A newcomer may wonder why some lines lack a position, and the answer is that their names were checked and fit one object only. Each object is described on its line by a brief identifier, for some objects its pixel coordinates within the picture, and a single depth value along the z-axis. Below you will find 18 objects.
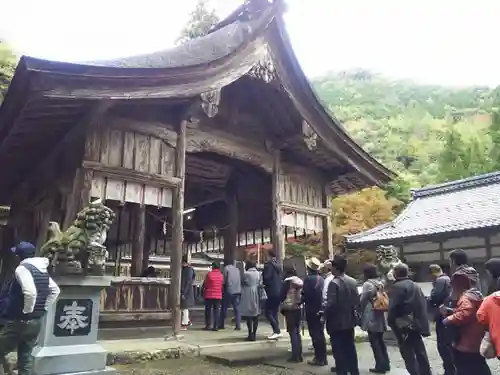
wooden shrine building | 7.95
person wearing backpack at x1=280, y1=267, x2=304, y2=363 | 7.94
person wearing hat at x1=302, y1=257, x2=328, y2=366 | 7.63
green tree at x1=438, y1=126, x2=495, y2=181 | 31.64
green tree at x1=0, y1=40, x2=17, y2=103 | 22.95
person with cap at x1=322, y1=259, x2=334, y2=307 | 8.74
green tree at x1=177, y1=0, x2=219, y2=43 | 32.69
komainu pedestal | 5.71
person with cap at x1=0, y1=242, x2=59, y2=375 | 5.27
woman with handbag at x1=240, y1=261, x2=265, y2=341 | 9.10
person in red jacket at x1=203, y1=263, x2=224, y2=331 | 10.64
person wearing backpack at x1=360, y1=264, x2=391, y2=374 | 7.33
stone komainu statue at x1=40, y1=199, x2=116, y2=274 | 5.94
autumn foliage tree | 23.49
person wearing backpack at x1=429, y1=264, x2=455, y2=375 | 6.89
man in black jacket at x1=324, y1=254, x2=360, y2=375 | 6.45
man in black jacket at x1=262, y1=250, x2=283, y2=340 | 8.77
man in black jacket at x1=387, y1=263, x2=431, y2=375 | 6.22
